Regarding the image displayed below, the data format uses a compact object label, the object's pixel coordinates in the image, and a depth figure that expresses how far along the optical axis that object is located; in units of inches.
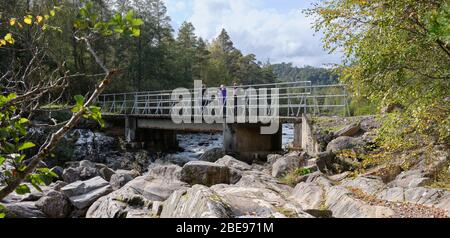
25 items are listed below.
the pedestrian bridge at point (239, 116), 597.9
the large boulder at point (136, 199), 214.7
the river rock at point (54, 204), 283.1
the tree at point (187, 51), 1800.0
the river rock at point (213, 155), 625.4
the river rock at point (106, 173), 443.1
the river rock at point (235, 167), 350.3
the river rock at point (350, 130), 475.8
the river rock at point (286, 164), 424.2
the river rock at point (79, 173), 434.3
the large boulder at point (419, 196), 227.0
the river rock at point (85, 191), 295.6
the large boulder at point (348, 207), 211.9
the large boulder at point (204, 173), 337.7
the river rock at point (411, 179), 276.8
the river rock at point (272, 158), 533.3
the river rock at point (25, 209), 263.0
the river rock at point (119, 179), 364.7
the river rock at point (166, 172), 350.6
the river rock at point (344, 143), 432.8
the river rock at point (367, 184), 281.0
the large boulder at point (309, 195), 268.5
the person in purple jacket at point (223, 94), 693.2
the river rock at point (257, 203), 178.5
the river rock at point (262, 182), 316.4
